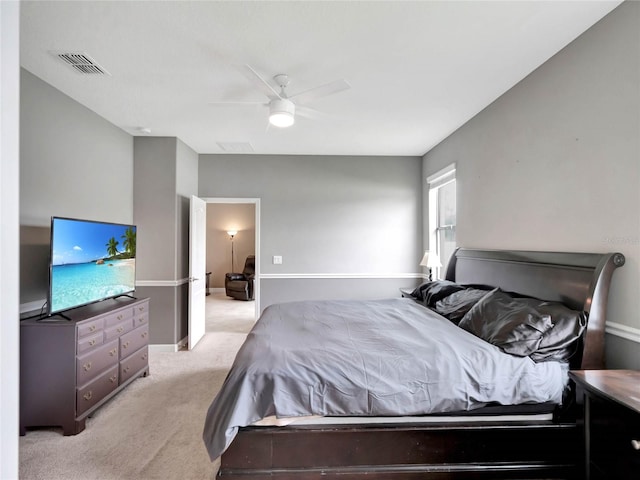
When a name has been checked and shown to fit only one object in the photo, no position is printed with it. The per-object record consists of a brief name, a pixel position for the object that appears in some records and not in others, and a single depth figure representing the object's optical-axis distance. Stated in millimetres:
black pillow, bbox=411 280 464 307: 3133
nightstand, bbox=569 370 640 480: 1348
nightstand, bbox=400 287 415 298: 3819
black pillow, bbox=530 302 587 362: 1852
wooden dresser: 2301
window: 4222
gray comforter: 1705
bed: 1724
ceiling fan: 2332
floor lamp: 8727
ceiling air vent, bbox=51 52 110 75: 2297
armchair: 7445
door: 4199
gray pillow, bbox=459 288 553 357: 1877
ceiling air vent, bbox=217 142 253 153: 4387
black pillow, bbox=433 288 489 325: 2658
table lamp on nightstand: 4129
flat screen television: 2398
